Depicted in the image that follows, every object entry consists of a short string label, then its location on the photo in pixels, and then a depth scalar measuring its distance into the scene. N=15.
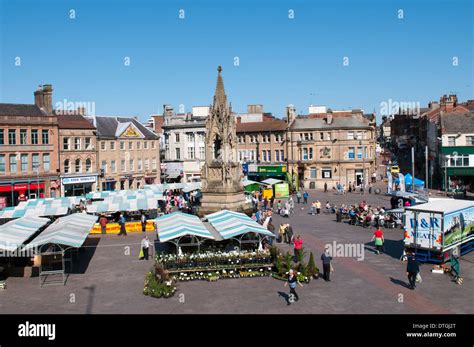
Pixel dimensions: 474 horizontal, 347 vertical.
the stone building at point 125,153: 62.50
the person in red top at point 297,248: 25.13
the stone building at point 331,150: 67.44
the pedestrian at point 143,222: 36.50
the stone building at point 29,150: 50.91
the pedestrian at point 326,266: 21.50
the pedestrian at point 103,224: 35.75
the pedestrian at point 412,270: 20.14
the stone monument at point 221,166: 37.25
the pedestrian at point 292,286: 18.72
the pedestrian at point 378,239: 26.94
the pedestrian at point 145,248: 26.33
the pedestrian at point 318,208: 43.69
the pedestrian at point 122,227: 35.37
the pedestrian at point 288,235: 30.75
